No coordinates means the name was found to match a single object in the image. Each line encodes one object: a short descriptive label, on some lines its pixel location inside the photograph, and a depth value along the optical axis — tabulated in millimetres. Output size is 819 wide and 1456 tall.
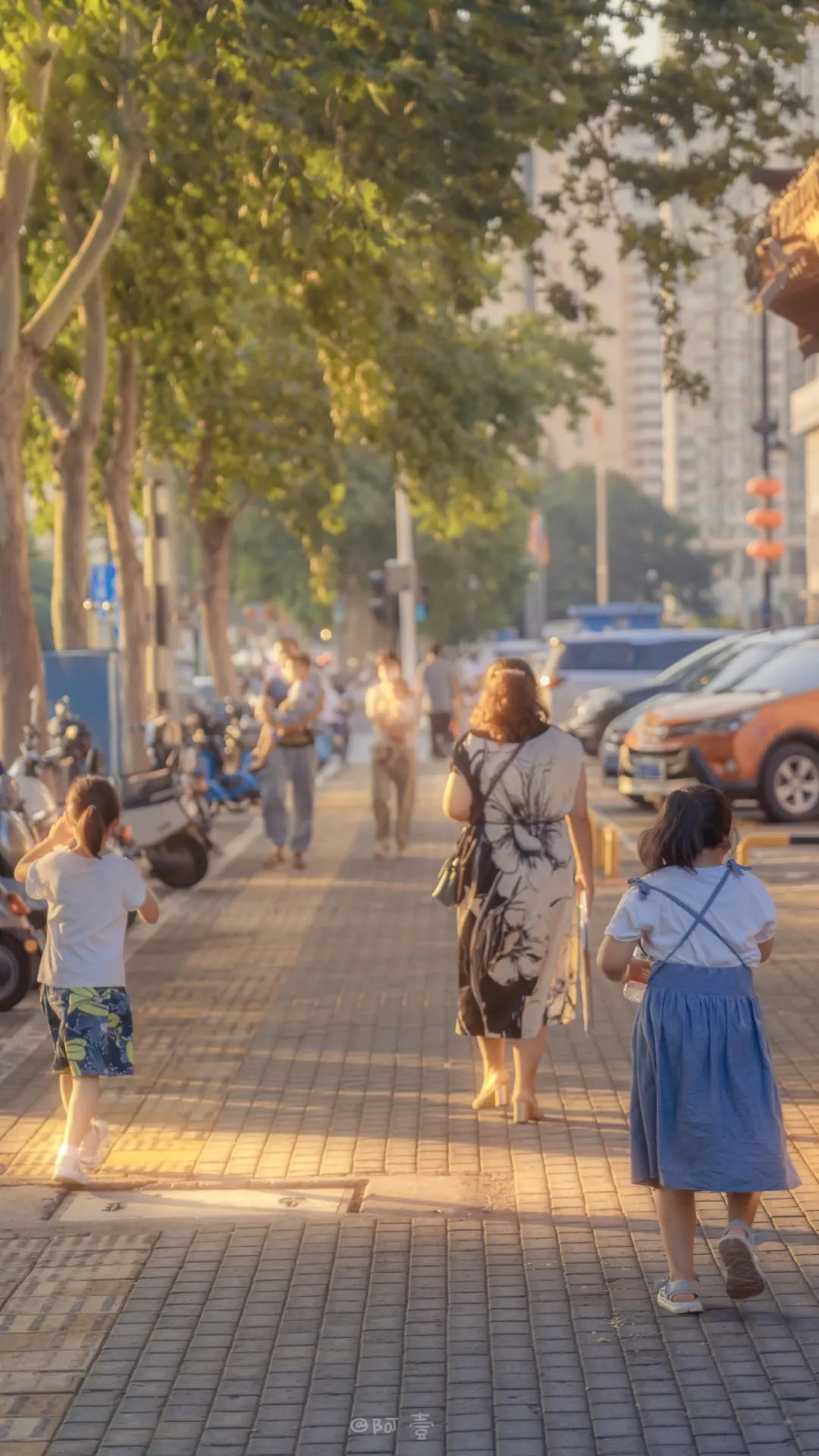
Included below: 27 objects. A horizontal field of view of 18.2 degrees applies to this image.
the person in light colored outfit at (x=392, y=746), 20578
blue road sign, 38781
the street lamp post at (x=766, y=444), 40875
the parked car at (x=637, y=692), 27316
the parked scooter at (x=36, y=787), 13320
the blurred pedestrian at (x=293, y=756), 19047
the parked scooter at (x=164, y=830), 16922
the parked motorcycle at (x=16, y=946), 12023
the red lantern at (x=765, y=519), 39781
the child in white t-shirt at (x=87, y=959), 8156
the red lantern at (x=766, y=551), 38031
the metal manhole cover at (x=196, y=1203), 7664
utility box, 20719
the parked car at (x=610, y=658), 36438
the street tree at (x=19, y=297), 15711
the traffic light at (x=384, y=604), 36062
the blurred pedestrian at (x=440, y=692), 34934
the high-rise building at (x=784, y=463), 178250
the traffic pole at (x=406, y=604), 44778
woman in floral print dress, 8812
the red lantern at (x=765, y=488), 39969
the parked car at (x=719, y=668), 24934
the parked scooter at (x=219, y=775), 25781
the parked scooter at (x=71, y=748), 15344
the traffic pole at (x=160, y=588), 26844
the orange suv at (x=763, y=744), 22422
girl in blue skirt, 6188
